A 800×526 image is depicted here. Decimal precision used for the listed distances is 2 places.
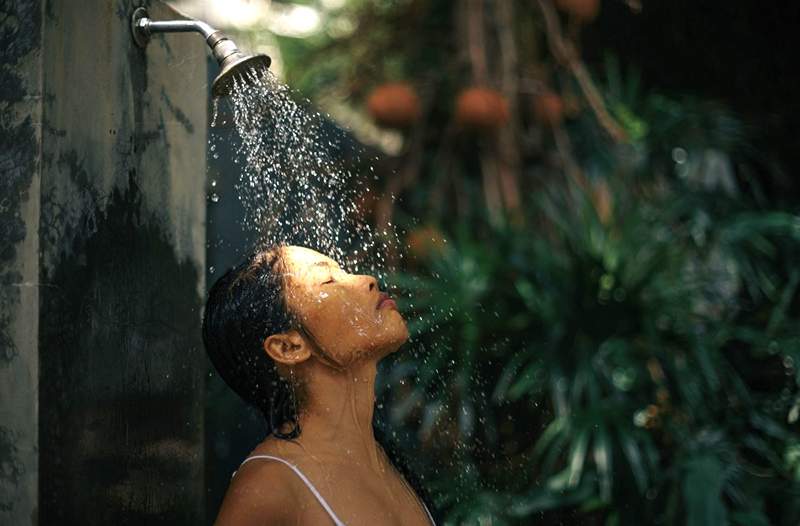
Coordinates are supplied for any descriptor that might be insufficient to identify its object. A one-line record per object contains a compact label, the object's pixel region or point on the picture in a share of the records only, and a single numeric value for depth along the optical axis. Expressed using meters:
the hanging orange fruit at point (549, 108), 4.01
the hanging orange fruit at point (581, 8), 3.95
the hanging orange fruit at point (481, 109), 3.85
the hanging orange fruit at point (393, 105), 4.04
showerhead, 1.69
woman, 1.65
